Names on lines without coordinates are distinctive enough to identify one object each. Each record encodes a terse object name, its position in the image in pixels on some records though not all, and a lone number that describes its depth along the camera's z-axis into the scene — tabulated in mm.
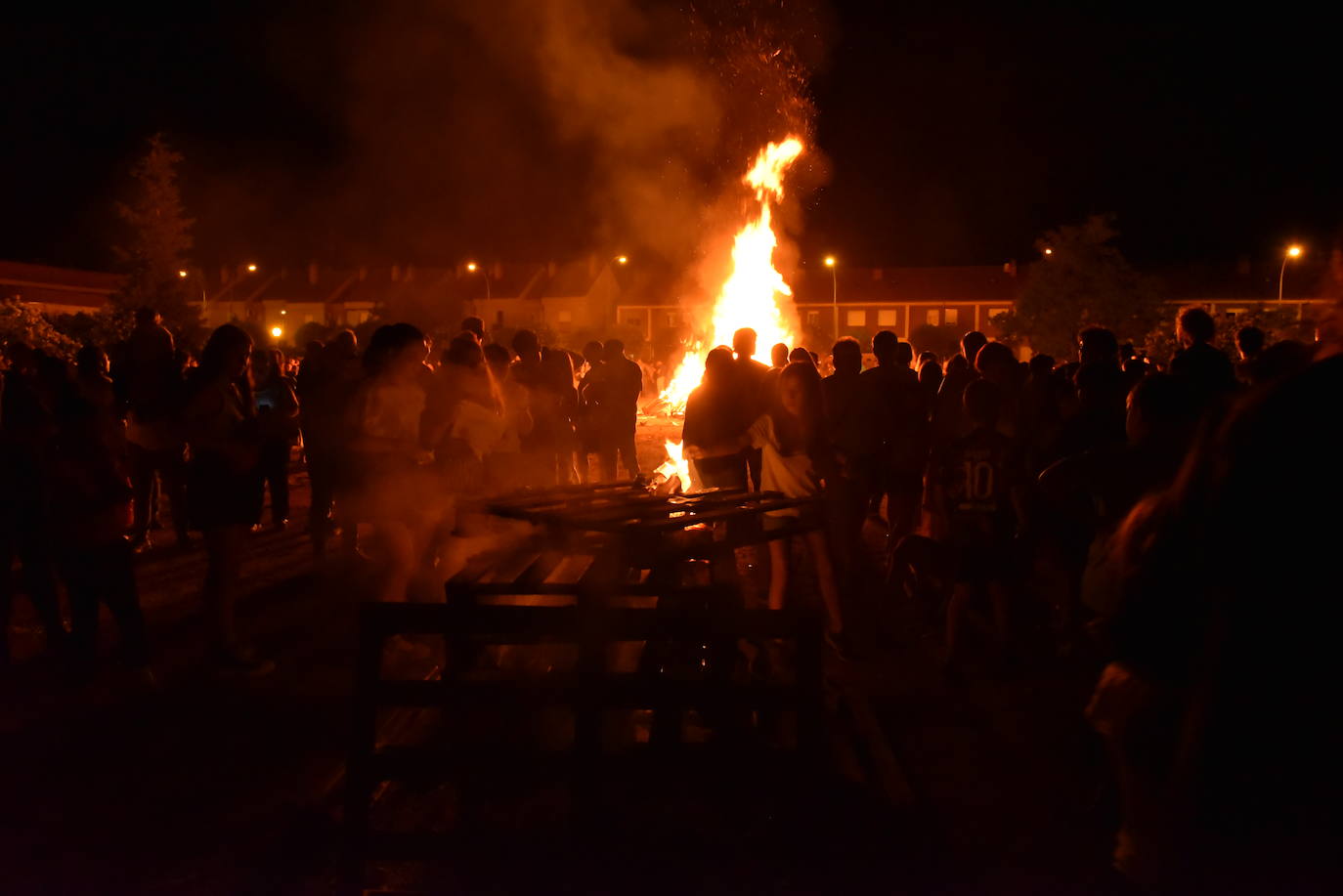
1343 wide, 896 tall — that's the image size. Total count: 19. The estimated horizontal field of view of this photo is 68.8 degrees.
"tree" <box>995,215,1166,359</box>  50719
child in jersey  5992
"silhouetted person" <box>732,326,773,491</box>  7078
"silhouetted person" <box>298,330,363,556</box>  9023
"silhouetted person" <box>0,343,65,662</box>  5934
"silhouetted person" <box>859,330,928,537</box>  8359
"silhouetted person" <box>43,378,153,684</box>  5484
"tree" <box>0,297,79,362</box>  22141
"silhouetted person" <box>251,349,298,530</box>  6289
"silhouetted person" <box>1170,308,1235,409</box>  4441
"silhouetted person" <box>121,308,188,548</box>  8797
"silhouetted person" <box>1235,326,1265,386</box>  8547
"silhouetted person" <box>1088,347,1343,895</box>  1808
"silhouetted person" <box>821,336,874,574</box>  7547
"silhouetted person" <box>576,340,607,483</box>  11961
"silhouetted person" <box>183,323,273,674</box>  5652
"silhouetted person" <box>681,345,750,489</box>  7125
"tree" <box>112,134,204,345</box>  37000
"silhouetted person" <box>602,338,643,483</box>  11859
